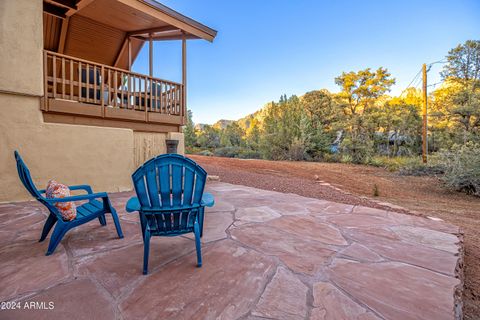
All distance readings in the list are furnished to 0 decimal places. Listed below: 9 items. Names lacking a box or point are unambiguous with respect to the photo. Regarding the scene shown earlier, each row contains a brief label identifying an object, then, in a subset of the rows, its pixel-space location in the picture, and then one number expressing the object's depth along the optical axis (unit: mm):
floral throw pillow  1993
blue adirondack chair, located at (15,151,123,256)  1920
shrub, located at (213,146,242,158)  17748
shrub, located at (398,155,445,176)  8230
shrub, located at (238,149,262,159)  16372
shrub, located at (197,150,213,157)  18112
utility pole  10217
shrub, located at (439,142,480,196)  5664
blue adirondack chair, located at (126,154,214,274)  1679
